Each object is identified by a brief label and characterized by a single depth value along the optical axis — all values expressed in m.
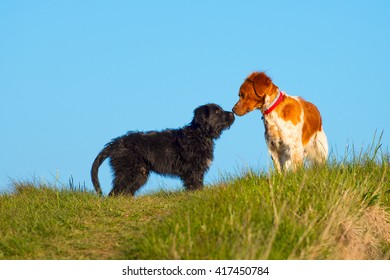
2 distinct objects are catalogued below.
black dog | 22.23
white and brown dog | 19.89
